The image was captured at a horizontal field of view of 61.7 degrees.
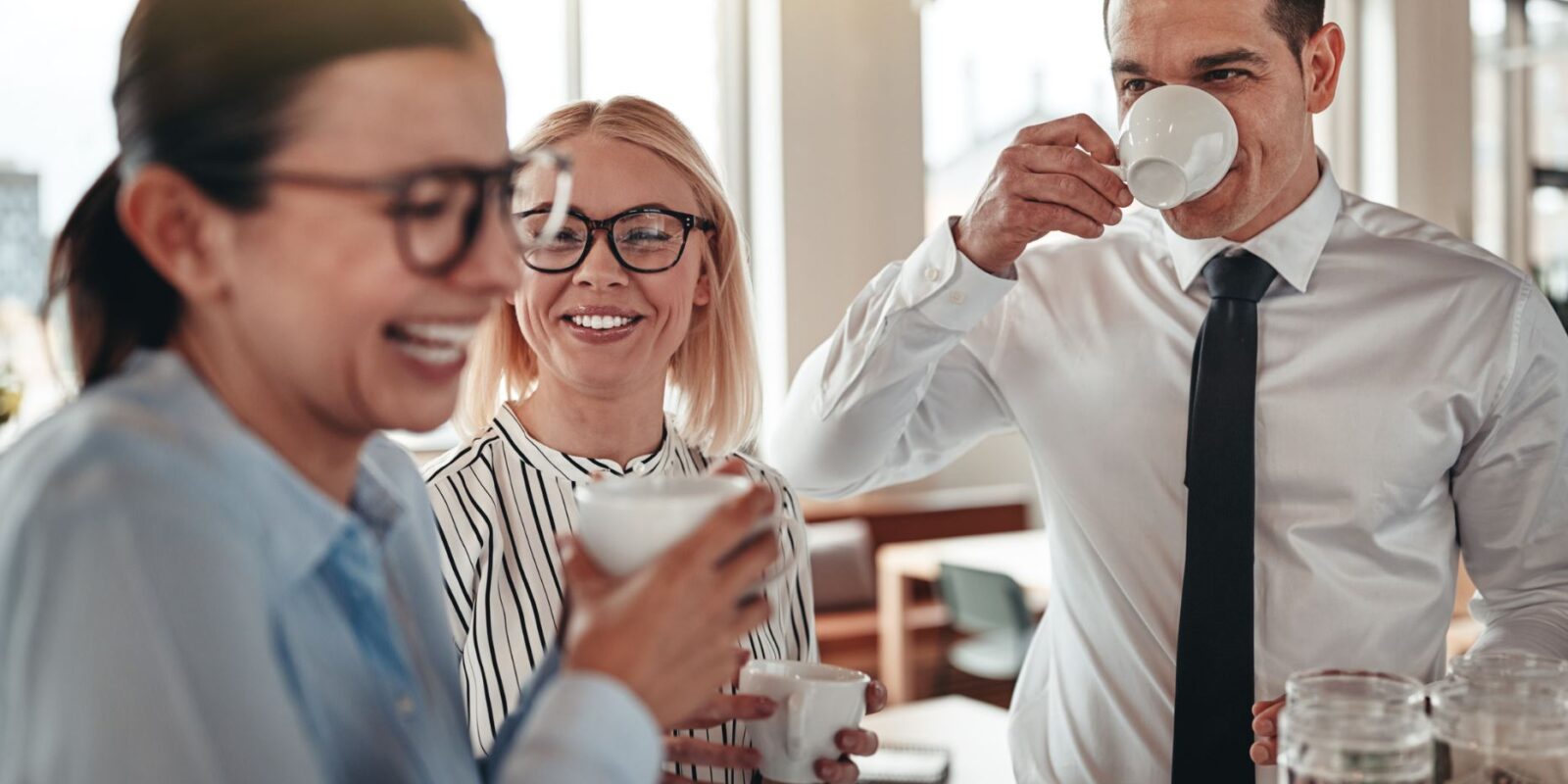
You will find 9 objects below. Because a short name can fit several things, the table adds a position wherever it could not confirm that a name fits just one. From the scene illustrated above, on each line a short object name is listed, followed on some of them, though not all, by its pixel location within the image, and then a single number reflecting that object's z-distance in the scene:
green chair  4.50
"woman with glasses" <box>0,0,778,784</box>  0.65
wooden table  4.91
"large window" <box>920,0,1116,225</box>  6.97
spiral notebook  1.78
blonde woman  1.48
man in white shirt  1.62
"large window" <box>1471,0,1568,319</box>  7.96
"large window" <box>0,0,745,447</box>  4.99
